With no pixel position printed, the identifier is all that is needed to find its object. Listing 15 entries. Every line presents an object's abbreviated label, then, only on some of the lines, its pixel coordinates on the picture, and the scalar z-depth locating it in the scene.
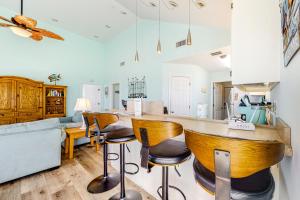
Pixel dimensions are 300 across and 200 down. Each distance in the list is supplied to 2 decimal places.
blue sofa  2.14
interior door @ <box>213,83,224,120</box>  5.75
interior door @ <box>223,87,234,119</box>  6.42
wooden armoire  4.33
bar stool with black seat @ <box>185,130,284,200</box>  0.58
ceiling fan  2.49
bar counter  1.02
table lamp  3.61
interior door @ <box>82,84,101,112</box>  6.60
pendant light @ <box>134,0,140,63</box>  5.43
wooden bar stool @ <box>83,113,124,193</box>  1.59
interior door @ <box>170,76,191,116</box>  4.97
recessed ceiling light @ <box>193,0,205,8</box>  2.44
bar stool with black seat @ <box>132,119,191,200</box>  0.99
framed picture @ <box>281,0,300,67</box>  0.60
